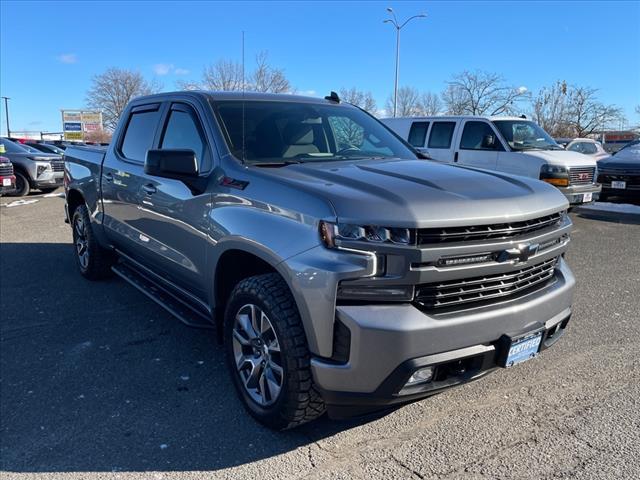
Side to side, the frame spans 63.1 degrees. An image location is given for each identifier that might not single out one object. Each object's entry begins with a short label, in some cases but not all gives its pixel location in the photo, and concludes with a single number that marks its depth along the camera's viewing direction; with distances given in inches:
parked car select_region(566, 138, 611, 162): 685.3
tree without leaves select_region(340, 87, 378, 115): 1860.2
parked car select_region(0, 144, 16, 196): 491.2
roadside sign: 2396.7
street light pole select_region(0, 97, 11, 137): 3004.4
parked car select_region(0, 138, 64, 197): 562.3
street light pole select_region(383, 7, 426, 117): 1303.3
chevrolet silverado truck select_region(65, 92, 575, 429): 93.0
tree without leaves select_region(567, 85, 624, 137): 1909.4
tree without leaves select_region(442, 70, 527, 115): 1880.7
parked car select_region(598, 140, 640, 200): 411.5
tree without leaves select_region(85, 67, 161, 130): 2257.6
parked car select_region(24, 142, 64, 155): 862.5
